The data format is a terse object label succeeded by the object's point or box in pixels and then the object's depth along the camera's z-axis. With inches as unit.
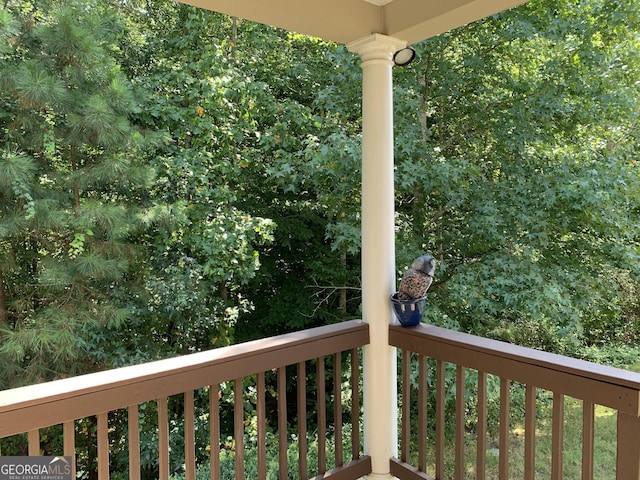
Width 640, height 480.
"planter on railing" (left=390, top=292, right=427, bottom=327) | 84.4
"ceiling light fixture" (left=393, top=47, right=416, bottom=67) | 86.7
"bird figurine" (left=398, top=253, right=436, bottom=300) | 82.4
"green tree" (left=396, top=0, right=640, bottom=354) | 155.4
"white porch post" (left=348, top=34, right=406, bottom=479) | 87.9
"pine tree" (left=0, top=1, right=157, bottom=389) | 141.5
